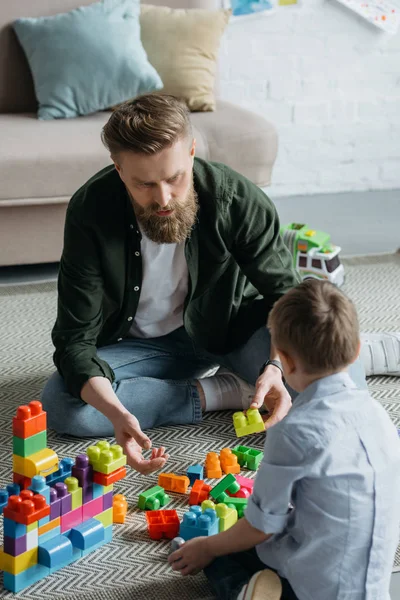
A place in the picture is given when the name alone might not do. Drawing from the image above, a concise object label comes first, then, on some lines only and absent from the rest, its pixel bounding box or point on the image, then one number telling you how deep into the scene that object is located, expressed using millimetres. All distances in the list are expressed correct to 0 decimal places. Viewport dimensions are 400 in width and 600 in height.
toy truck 2633
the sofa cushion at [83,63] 2801
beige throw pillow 2934
